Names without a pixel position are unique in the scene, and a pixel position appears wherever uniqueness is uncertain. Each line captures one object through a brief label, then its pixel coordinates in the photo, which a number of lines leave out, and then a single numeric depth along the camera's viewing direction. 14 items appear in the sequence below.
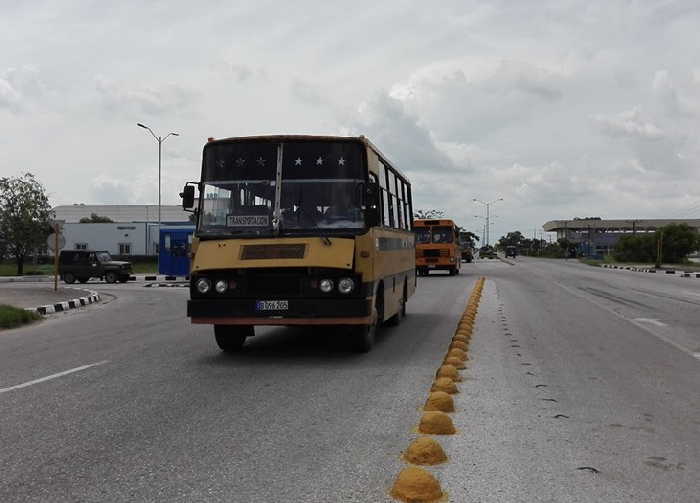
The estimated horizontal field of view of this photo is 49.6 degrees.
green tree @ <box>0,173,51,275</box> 56.53
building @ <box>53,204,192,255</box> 76.62
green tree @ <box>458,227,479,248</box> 60.65
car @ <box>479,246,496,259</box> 121.89
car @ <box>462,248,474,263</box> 66.59
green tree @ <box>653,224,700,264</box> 64.94
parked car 37.81
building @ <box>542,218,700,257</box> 143.52
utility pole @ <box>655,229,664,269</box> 54.59
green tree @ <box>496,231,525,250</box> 191.07
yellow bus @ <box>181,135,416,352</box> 8.80
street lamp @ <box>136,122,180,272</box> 48.92
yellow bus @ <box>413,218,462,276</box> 36.56
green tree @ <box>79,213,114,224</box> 104.94
